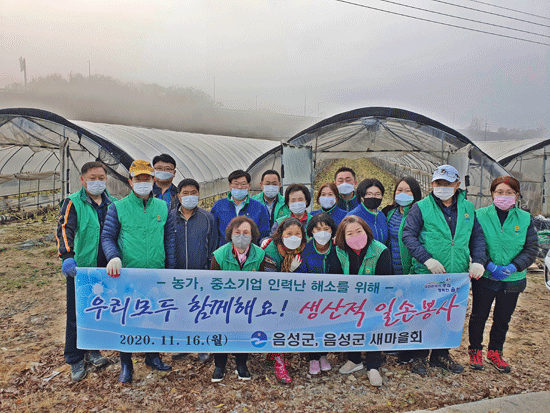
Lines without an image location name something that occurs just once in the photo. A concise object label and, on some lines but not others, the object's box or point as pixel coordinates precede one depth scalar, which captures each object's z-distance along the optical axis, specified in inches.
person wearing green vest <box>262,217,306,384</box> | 137.6
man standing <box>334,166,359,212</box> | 188.9
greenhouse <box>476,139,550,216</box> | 573.0
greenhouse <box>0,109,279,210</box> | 408.5
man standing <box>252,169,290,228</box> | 195.2
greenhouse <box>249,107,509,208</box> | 430.3
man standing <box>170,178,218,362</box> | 152.2
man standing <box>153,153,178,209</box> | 187.9
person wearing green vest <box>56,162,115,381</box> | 144.3
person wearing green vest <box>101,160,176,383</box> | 139.8
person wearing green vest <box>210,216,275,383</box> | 137.7
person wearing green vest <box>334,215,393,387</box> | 138.2
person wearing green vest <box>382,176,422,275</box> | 159.8
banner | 140.4
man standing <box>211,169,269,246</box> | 179.6
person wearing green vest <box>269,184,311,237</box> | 174.6
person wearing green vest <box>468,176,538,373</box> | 149.4
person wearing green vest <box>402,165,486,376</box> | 146.0
